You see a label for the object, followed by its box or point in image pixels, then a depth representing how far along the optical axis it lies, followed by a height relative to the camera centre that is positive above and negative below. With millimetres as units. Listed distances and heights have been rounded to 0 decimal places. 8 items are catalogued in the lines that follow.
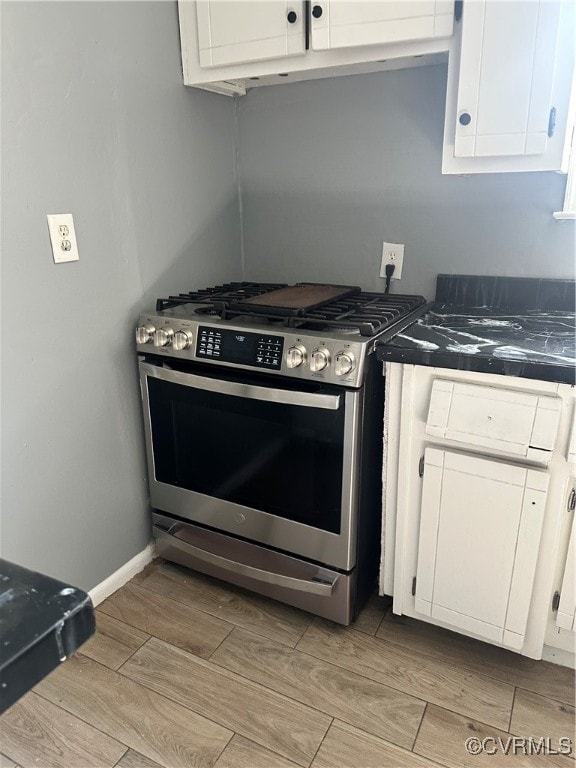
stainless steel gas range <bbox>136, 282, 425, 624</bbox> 1429 -604
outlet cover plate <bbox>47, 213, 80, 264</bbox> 1432 -50
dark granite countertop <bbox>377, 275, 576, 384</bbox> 1235 -306
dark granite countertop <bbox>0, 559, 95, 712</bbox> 500 -382
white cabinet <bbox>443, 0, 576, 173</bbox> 1300 +305
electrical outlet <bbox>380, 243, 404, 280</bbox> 1913 -144
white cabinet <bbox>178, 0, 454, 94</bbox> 1404 +467
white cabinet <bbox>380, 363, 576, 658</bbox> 1252 -679
